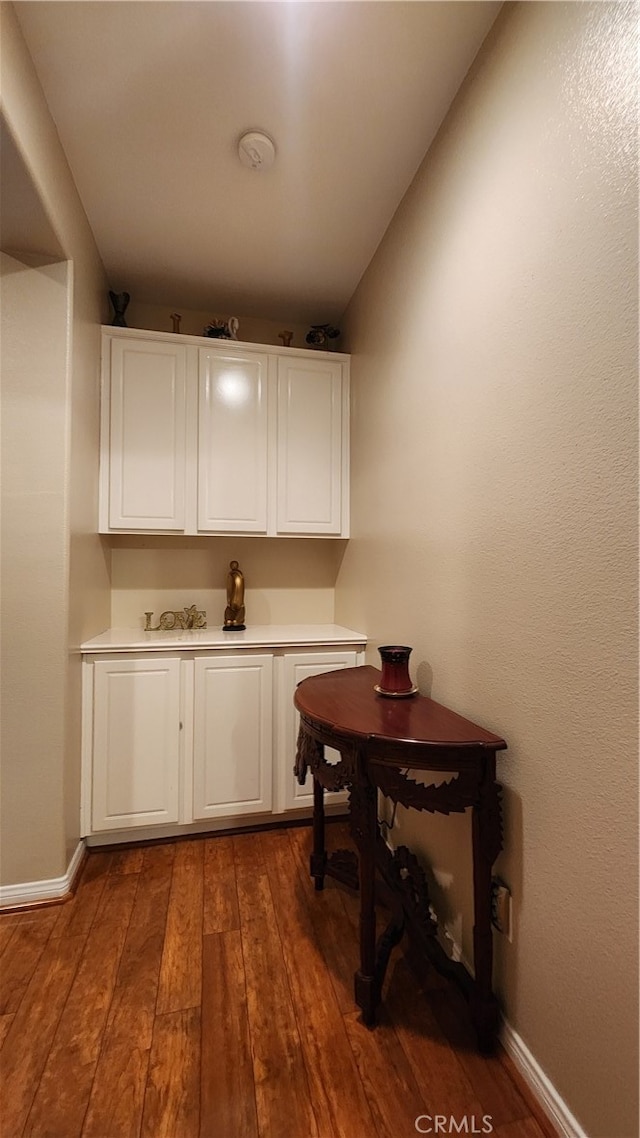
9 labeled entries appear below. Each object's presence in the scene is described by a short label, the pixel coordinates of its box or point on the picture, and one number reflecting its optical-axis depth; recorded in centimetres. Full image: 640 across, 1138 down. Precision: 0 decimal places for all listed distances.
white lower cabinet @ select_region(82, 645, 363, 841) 194
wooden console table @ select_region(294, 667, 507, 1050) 111
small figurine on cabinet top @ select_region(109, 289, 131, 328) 230
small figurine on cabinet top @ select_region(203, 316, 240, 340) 242
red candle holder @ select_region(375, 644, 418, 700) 145
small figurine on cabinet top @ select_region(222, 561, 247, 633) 241
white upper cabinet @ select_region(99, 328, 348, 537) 220
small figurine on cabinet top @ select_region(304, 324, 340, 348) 258
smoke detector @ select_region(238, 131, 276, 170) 154
